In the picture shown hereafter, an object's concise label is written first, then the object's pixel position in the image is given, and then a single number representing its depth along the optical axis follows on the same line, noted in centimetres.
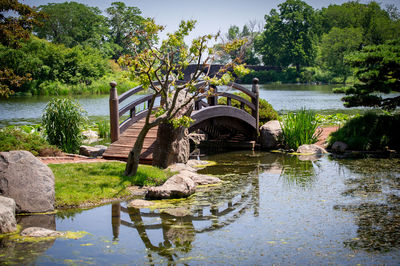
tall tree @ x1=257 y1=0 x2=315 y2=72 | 7638
